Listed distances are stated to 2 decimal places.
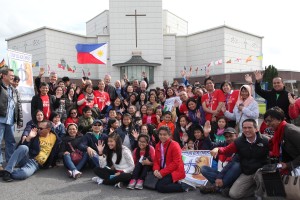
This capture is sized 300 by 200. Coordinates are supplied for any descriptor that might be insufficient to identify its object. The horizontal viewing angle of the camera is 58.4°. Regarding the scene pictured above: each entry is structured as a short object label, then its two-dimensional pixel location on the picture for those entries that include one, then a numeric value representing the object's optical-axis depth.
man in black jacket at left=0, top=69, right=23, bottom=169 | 5.76
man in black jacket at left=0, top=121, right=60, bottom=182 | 5.29
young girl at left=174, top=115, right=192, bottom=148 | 6.17
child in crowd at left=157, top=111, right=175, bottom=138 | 6.85
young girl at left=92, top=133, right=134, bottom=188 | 4.99
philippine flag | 10.68
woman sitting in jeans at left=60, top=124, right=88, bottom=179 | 5.63
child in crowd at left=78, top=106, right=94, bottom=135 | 6.72
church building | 41.59
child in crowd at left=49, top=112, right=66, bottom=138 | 6.50
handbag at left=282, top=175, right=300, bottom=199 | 3.61
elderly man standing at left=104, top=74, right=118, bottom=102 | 8.84
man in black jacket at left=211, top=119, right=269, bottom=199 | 4.23
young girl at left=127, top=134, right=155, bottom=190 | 4.92
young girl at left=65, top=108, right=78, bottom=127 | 7.05
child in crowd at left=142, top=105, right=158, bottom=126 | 7.45
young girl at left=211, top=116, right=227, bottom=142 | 5.97
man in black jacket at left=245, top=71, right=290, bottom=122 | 5.75
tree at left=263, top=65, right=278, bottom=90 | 34.12
